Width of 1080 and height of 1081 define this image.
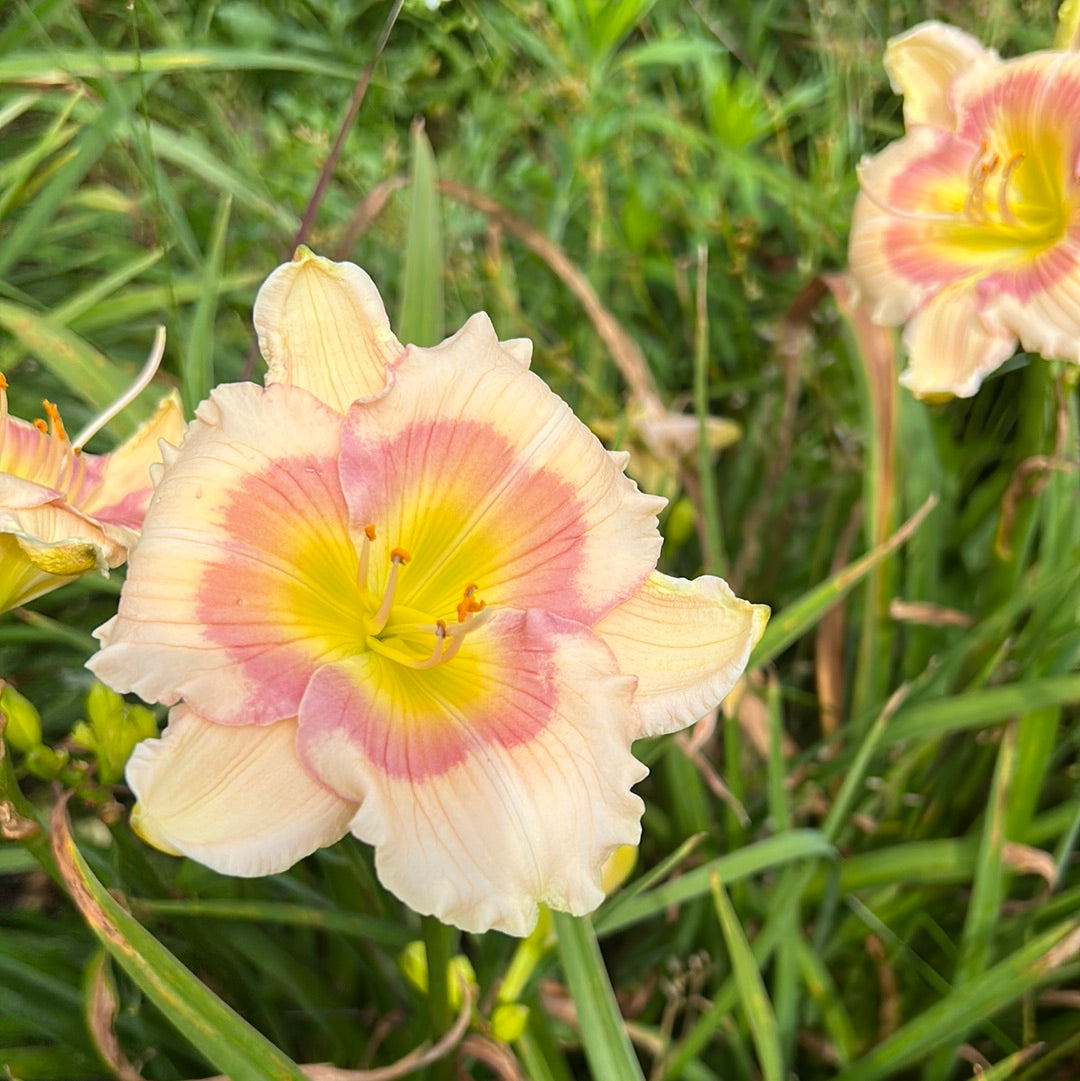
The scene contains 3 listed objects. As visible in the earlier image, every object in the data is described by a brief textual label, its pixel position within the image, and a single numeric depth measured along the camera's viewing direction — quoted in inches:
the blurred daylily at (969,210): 13.2
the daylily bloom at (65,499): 8.9
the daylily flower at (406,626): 8.3
